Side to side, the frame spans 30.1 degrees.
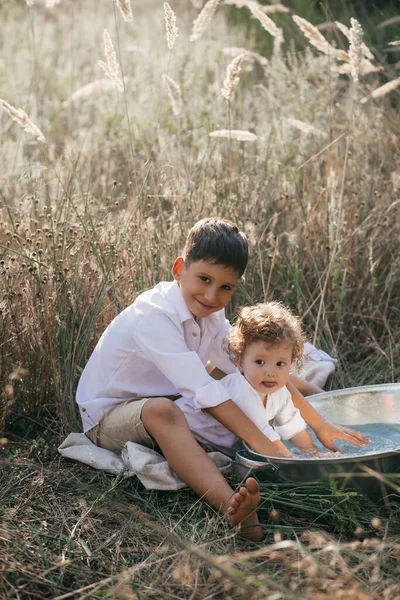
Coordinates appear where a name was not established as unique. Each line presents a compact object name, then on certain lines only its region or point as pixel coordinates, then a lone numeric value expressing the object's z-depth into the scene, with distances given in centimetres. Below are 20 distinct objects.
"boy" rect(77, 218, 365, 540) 242
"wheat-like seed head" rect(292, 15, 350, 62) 340
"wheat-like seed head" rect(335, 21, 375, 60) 341
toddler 254
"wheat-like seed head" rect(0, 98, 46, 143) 295
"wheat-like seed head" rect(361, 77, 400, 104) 369
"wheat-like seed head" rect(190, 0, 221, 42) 342
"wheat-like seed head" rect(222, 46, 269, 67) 408
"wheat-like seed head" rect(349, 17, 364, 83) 316
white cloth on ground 246
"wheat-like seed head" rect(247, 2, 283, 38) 364
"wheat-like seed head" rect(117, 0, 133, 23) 321
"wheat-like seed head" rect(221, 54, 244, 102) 318
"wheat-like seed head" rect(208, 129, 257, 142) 336
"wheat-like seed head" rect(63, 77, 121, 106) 387
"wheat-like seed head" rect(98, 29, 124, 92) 319
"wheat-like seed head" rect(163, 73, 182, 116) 331
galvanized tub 219
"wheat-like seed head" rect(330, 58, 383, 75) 372
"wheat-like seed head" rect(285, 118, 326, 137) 361
